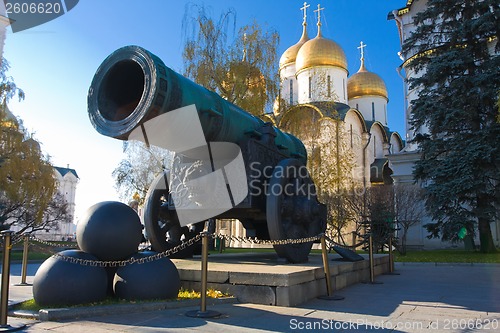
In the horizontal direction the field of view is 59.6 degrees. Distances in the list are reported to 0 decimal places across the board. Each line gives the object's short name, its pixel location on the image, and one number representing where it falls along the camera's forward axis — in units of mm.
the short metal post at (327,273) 5832
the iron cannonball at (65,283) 4375
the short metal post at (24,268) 6714
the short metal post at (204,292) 4288
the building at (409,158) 23438
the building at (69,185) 58594
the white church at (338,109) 23297
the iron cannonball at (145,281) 4750
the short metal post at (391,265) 9689
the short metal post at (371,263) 7632
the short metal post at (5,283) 3801
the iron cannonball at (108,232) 4812
